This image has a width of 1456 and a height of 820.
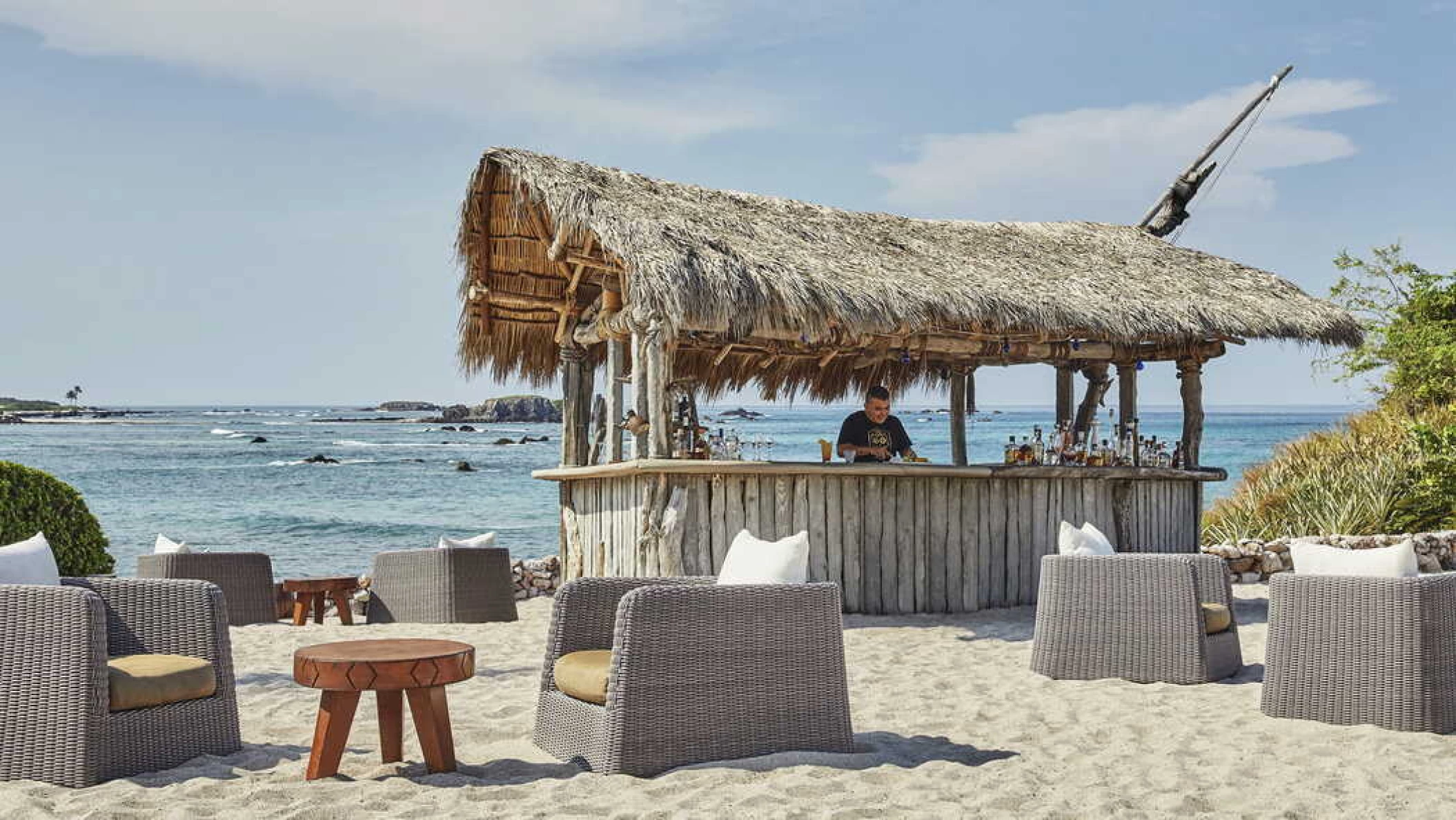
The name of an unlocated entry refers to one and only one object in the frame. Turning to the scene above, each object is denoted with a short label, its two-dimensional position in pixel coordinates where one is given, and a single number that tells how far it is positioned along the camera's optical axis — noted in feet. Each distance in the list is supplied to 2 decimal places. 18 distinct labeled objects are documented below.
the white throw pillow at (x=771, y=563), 16.22
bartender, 30.27
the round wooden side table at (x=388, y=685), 13.37
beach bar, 26.96
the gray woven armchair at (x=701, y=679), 14.06
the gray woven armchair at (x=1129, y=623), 20.65
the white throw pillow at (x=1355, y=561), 17.49
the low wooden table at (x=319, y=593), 29.84
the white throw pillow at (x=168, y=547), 28.58
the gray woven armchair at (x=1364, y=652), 16.90
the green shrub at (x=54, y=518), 28.96
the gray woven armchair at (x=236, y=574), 28.17
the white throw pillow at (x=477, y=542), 29.73
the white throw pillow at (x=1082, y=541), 21.80
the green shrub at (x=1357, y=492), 40.81
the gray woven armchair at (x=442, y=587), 28.81
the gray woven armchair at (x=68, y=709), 13.69
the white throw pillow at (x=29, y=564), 15.75
